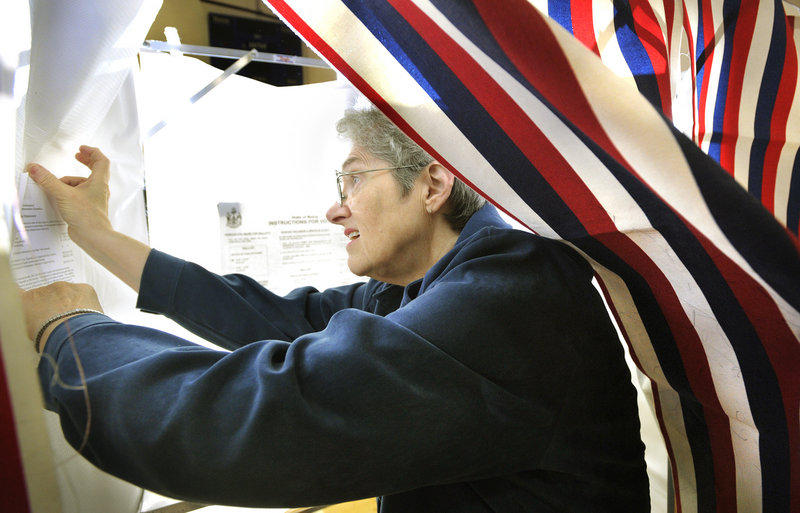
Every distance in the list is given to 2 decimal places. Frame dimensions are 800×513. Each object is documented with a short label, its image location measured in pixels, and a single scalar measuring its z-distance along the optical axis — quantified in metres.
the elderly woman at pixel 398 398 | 0.46
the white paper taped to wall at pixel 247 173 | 1.22
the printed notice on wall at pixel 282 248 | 1.31
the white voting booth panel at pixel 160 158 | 0.62
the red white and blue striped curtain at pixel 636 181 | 0.42
